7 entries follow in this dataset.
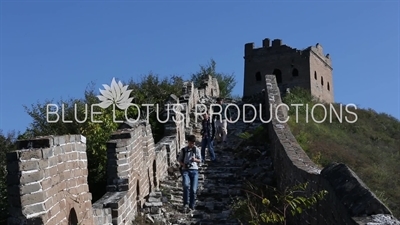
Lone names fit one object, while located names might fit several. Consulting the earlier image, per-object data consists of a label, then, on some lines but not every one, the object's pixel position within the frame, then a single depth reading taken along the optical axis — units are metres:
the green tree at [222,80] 33.83
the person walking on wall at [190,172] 10.20
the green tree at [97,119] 13.31
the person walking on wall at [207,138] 13.90
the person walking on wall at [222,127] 15.81
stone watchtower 39.47
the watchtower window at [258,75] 41.05
